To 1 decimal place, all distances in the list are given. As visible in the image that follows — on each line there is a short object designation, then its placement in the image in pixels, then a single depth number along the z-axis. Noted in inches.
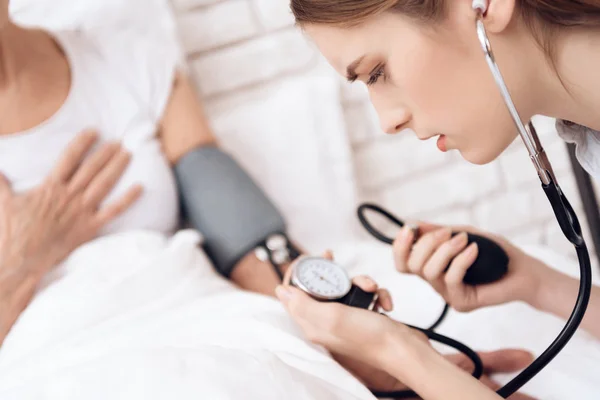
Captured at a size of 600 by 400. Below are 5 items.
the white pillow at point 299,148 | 46.6
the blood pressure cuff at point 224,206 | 40.1
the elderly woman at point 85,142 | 39.0
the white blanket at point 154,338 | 23.1
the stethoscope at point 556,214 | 21.5
